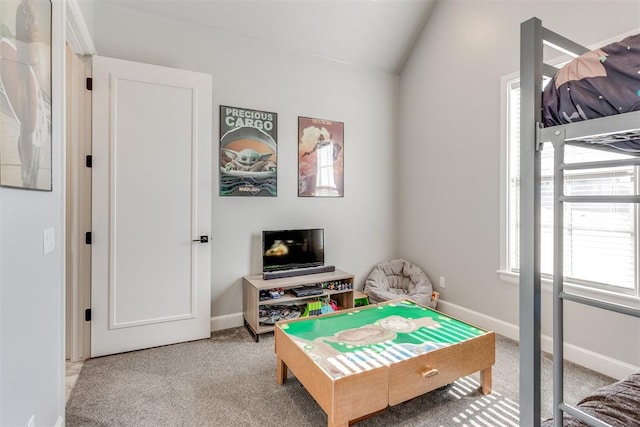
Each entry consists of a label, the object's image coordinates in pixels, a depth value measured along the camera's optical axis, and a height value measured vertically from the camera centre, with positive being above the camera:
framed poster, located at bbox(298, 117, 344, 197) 3.43 +0.62
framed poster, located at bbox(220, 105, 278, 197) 3.03 +0.60
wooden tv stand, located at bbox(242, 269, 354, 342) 2.81 -0.78
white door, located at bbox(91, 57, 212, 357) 2.48 +0.06
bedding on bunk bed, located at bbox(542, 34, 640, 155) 0.79 +0.35
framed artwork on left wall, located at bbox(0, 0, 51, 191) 1.07 +0.46
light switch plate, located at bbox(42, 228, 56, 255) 1.43 -0.13
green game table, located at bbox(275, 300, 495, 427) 1.55 -0.80
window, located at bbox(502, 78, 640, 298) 2.17 -0.09
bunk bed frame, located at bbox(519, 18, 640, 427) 0.93 -0.03
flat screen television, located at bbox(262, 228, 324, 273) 3.13 -0.37
